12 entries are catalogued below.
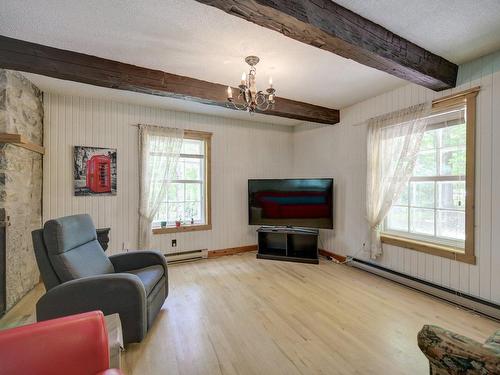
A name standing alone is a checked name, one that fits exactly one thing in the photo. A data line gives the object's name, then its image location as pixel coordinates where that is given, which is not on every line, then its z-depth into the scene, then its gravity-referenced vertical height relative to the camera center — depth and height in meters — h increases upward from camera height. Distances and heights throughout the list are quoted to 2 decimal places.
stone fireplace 2.29 +0.06
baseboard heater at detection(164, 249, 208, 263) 3.78 -1.14
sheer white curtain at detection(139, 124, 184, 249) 3.54 +0.34
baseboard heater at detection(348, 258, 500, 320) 2.24 -1.14
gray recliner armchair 1.66 -0.74
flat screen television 3.84 -0.23
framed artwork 3.23 +0.23
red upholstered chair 0.92 -0.68
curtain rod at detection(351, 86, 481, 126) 2.32 +1.01
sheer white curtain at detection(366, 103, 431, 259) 2.79 +0.43
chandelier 2.04 +0.88
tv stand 3.83 -0.99
